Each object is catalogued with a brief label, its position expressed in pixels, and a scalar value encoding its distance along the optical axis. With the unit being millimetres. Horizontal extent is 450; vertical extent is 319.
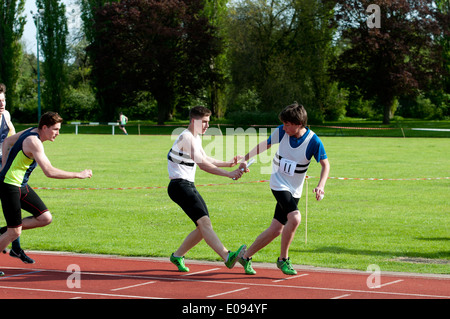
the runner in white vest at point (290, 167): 7605
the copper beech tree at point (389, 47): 56250
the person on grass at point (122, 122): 51356
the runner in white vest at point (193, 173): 7828
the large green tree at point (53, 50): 66062
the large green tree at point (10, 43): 65625
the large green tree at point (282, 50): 57844
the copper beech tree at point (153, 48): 59438
